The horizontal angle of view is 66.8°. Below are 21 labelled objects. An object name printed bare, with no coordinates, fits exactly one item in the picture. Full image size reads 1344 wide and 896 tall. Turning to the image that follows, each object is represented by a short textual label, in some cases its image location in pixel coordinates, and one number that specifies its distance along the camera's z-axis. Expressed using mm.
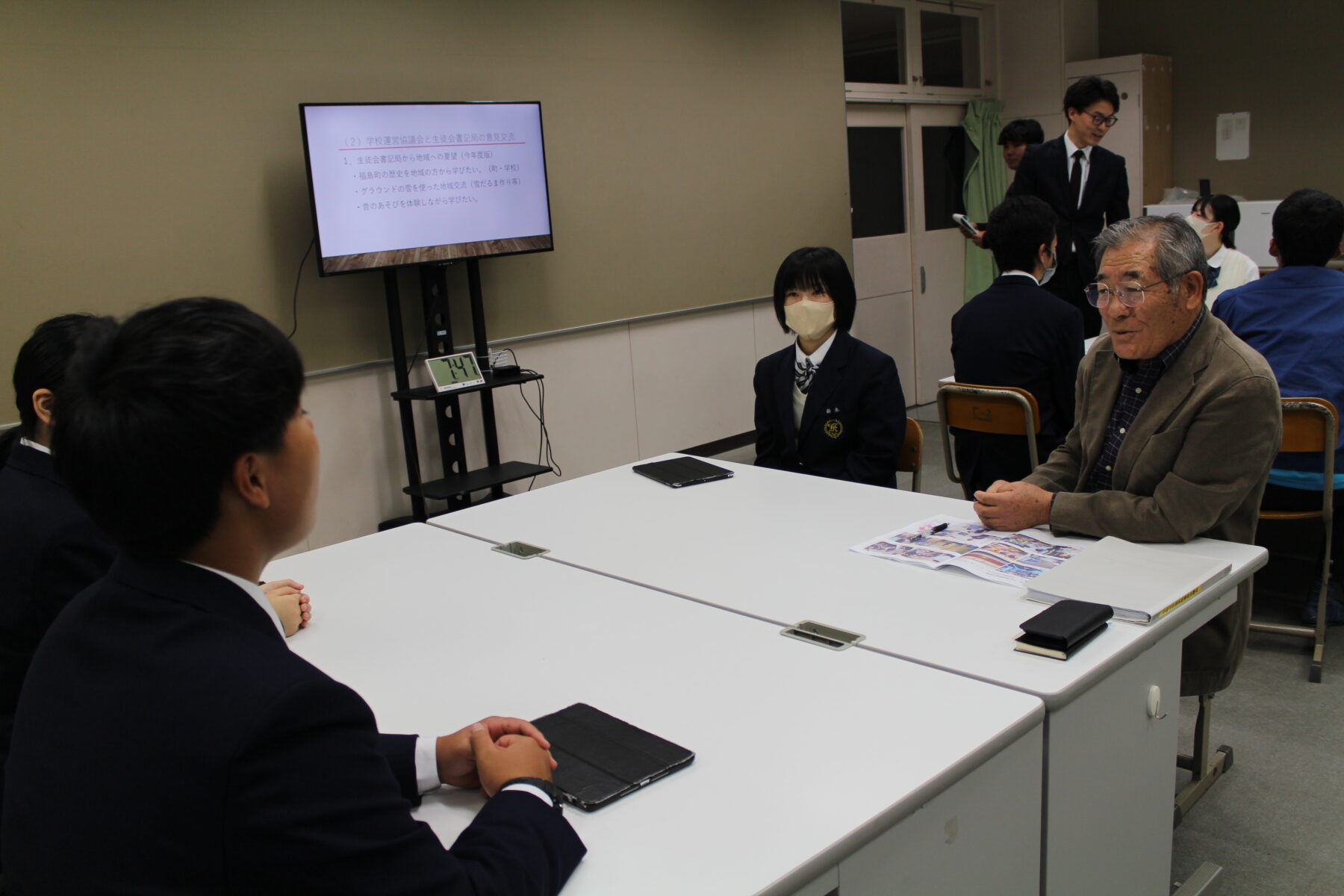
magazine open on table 1746
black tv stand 3979
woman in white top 4238
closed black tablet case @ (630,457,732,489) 2523
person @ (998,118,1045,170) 5664
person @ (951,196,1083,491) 3053
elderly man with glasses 1794
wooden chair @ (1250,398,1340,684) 2660
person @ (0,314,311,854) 1494
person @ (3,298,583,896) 779
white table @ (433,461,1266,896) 1404
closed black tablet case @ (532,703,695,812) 1141
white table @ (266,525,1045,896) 1052
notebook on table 1517
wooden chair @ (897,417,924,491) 2859
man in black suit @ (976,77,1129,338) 4824
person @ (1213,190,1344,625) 2975
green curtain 6867
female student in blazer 2857
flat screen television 3662
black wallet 1393
